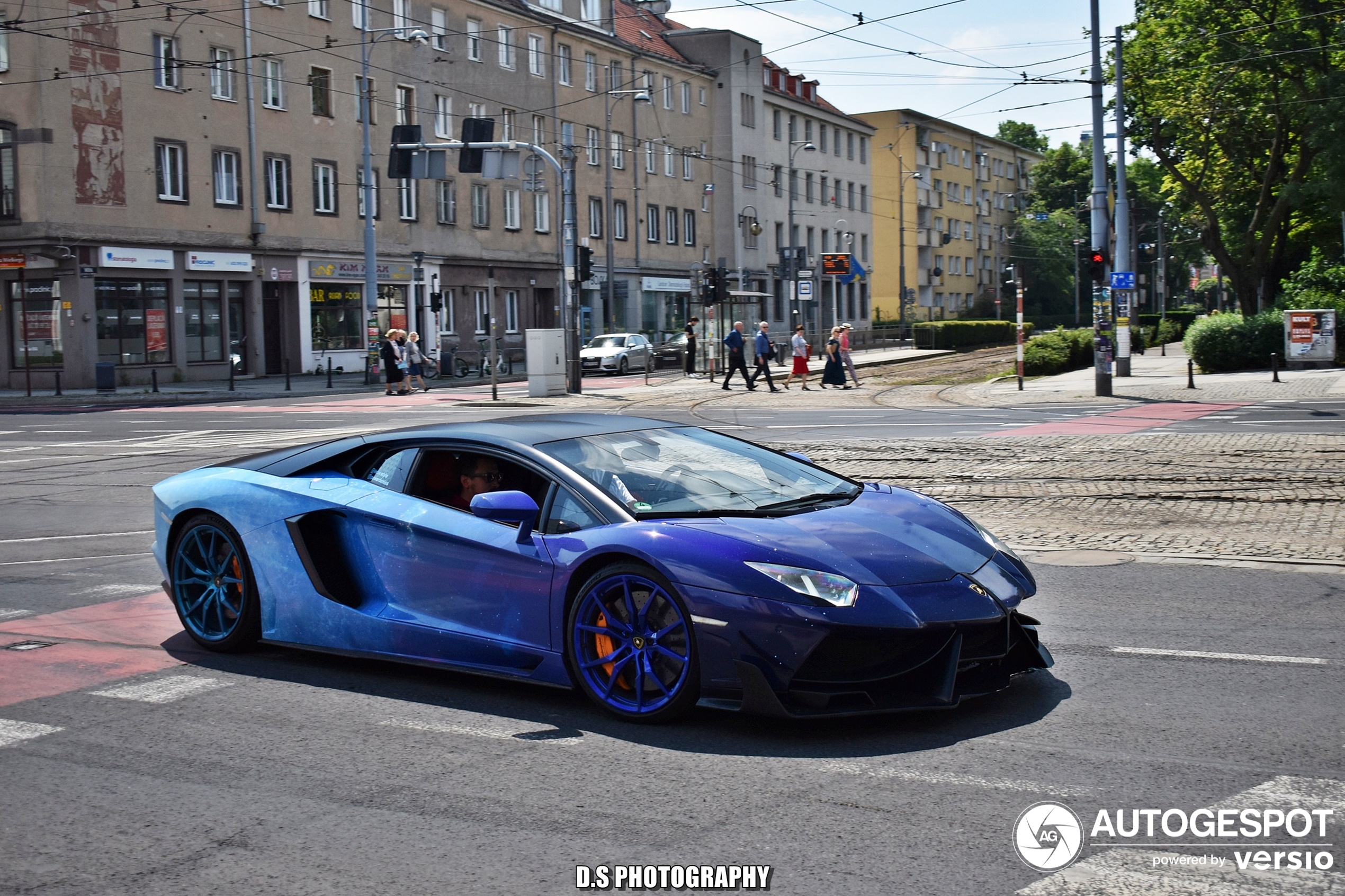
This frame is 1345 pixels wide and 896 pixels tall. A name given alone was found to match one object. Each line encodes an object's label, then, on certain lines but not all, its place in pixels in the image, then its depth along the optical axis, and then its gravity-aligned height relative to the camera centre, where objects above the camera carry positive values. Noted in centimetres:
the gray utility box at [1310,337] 3453 +20
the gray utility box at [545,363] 3375 -6
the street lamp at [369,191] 4353 +544
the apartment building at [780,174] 7481 +1059
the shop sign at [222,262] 4247 +323
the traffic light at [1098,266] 2855 +169
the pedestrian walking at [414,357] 3897 +18
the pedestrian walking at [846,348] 3647 +16
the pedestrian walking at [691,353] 4581 +16
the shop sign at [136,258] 3941 +316
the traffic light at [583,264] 3544 +241
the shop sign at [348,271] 4734 +325
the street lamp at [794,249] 4728 +356
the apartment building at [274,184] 3881 +600
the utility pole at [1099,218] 2867 +274
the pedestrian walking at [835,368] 3597 -34
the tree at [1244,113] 3978 +739
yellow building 9750 +1002
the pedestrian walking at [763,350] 3669 +18
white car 5094 +22
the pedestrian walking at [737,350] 3644 +19
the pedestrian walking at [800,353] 3975 +8
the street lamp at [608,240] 5844 +508
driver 621 -51
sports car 512 -85
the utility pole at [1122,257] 3241 +239
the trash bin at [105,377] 3675 -19
